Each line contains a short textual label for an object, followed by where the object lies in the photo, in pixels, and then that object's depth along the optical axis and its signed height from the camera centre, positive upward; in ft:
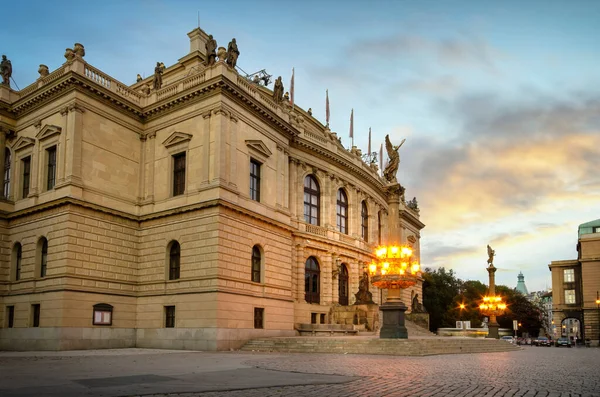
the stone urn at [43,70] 118.73 +43.00
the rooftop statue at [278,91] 134.51 +44.16
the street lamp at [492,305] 154.81 -6.79
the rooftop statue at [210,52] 114.32 +45.07
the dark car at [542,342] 215.80 -22.54
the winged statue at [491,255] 171.01 +7.75
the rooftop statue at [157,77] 124.26 +43.66
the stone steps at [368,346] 87.92 -10.78
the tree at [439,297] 289.12 -8.37
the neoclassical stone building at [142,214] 104.53 +12.92
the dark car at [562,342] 216.54 -22.84
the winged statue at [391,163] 109.15 +22.43
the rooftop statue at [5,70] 123.75 +44.76
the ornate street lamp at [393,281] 95.86 +0.01
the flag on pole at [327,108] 174.98 +52.48
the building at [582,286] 273.33 -2.09
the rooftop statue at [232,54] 116.26 +45.50
